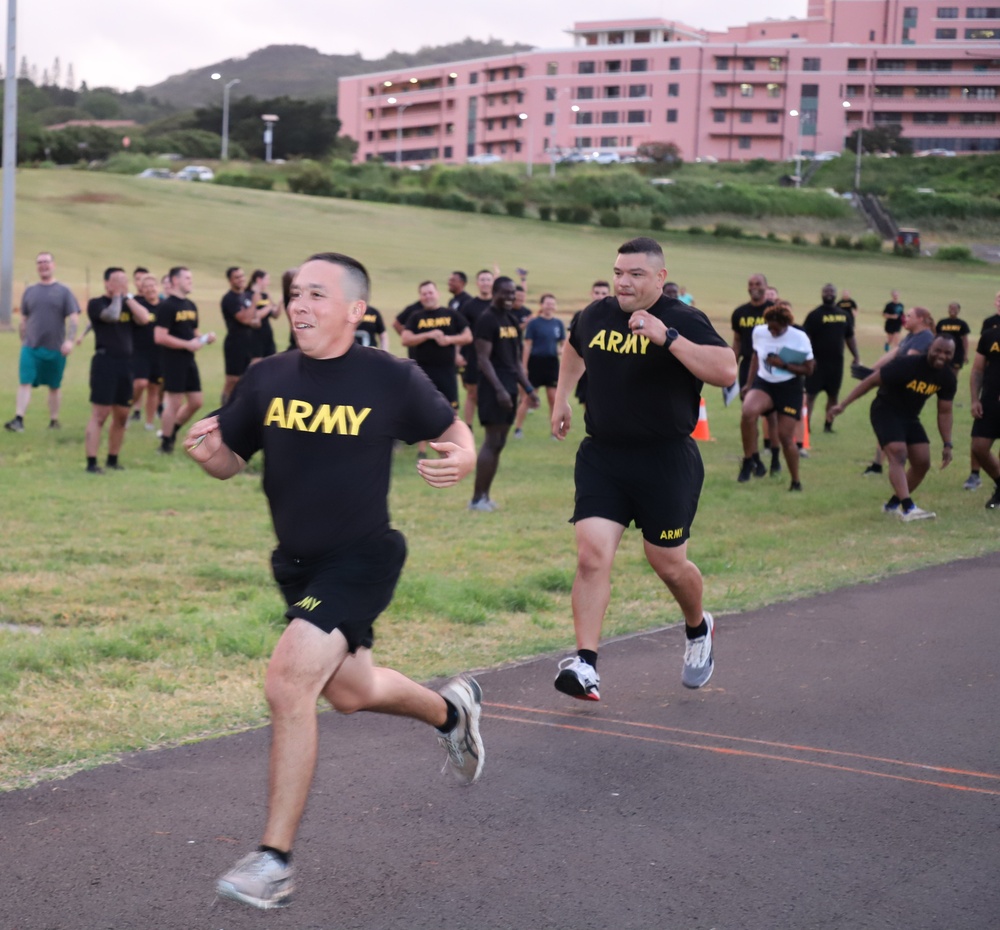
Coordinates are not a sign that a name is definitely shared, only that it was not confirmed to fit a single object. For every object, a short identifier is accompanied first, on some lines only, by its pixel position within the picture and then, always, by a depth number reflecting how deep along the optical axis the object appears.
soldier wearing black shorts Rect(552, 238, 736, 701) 5.80
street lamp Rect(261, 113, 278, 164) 109.36
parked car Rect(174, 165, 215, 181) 77.12
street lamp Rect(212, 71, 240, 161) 101.94
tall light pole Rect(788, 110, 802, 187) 112.62
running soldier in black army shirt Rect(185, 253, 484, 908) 3.95
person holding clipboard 12.53
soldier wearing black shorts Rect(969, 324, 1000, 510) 12.16
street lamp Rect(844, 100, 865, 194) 80.65
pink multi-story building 108.75
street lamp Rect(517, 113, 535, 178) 123.12
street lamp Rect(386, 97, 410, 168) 133.62
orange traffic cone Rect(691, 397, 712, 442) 16.03
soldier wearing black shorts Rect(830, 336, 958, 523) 11.02
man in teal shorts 14.45
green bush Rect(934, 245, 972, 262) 61.16
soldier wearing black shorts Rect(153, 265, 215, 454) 13.48
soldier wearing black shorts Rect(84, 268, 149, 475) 12.27
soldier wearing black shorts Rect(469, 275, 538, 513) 11.13
